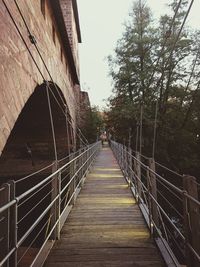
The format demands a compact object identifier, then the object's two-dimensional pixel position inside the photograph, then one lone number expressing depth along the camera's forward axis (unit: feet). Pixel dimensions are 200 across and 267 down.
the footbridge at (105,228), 5.06
